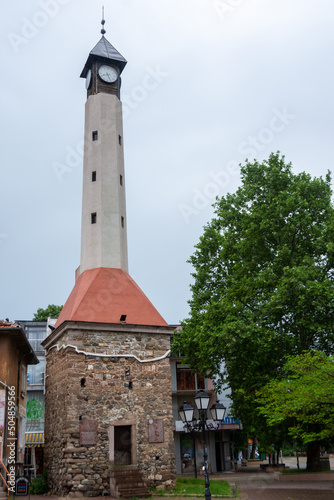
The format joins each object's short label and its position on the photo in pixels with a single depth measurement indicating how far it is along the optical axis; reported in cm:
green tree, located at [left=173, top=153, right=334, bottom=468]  1934
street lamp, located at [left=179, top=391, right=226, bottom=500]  1085
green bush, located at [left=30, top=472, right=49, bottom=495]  1809
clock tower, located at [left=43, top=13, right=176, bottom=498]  1661
